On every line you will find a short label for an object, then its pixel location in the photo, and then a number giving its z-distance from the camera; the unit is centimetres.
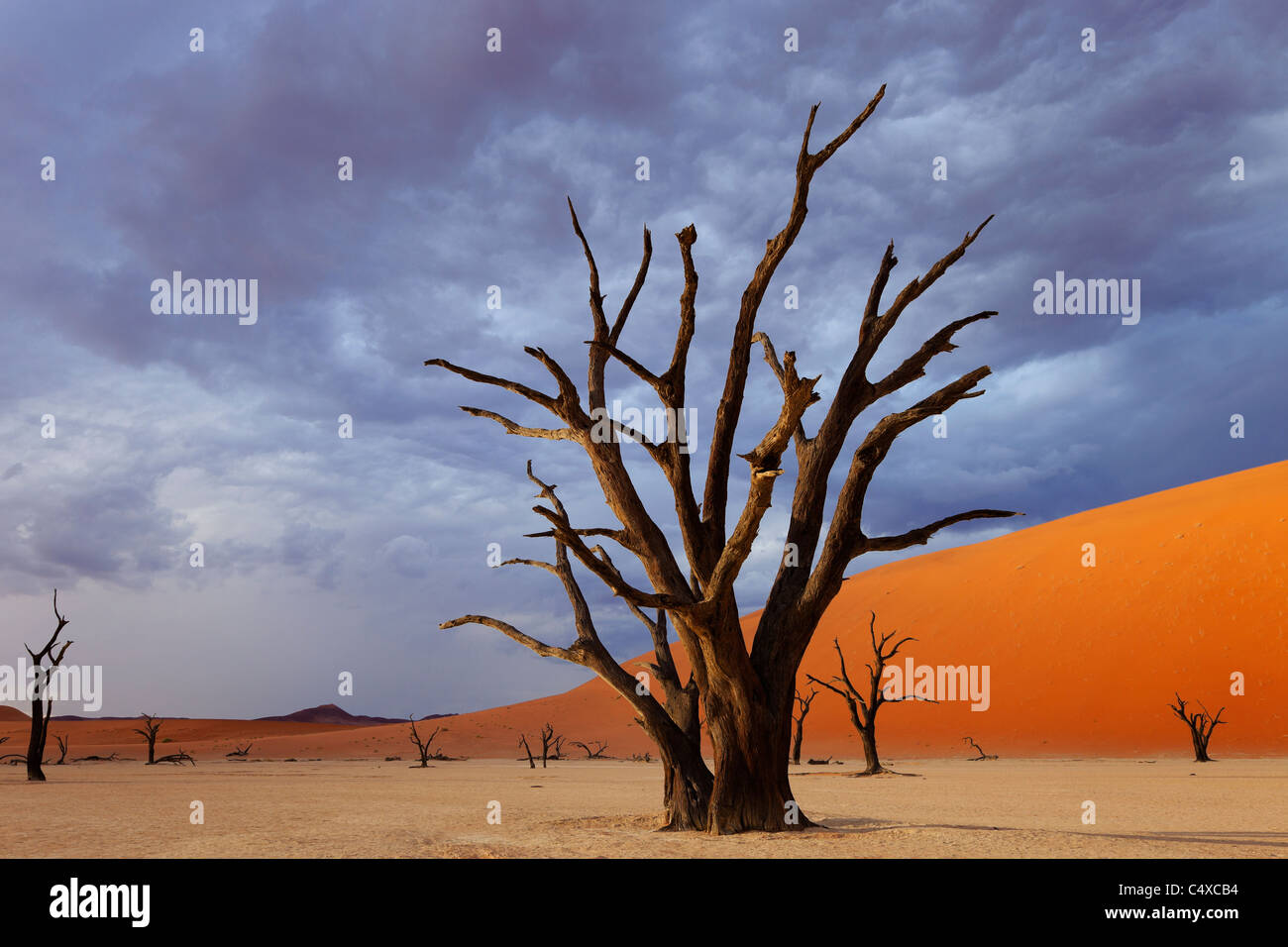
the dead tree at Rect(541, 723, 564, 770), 5984
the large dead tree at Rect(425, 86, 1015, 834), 1195
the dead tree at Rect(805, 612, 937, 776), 2892
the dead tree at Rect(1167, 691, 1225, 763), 3475
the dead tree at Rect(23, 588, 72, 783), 2495
